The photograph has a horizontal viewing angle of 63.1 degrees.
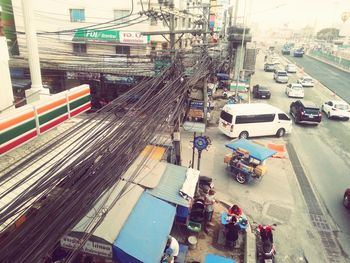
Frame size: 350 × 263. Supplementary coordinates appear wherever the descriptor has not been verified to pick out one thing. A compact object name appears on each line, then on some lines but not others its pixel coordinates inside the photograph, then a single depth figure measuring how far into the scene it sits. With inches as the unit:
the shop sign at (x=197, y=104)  883.9
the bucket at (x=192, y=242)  391.6
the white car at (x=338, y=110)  979.3
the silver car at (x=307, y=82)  1556.3
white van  780.6
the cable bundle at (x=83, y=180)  144.3
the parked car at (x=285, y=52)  3479.3
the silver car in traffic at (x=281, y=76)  1638.5
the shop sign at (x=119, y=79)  944.9
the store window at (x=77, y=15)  1195.9
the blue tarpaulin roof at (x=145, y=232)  267.9
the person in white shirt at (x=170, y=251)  314.5
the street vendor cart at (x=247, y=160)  554.1
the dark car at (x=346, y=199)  493.4
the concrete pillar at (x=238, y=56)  1304.6
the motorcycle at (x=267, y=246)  375.2
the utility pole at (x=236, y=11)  1594.4
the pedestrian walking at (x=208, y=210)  433.7
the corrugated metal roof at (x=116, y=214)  276.6
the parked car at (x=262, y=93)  1235.2
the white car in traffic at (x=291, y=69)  2030.0
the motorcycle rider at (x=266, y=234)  388.8
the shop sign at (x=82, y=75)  959.2
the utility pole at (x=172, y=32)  475.5
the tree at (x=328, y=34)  5135.8
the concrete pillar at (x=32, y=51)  376.8
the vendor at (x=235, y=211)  428.8
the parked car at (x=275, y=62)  2311.8
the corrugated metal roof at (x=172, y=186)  354.6
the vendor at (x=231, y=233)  391.7
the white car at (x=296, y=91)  1280.8
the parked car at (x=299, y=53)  3144.7
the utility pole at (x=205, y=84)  734.3
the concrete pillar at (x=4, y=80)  333.7
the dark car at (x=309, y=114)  910.4
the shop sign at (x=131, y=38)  1136.3
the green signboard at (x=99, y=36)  1140.5
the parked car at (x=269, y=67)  2127.2
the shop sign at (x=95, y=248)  271.4
